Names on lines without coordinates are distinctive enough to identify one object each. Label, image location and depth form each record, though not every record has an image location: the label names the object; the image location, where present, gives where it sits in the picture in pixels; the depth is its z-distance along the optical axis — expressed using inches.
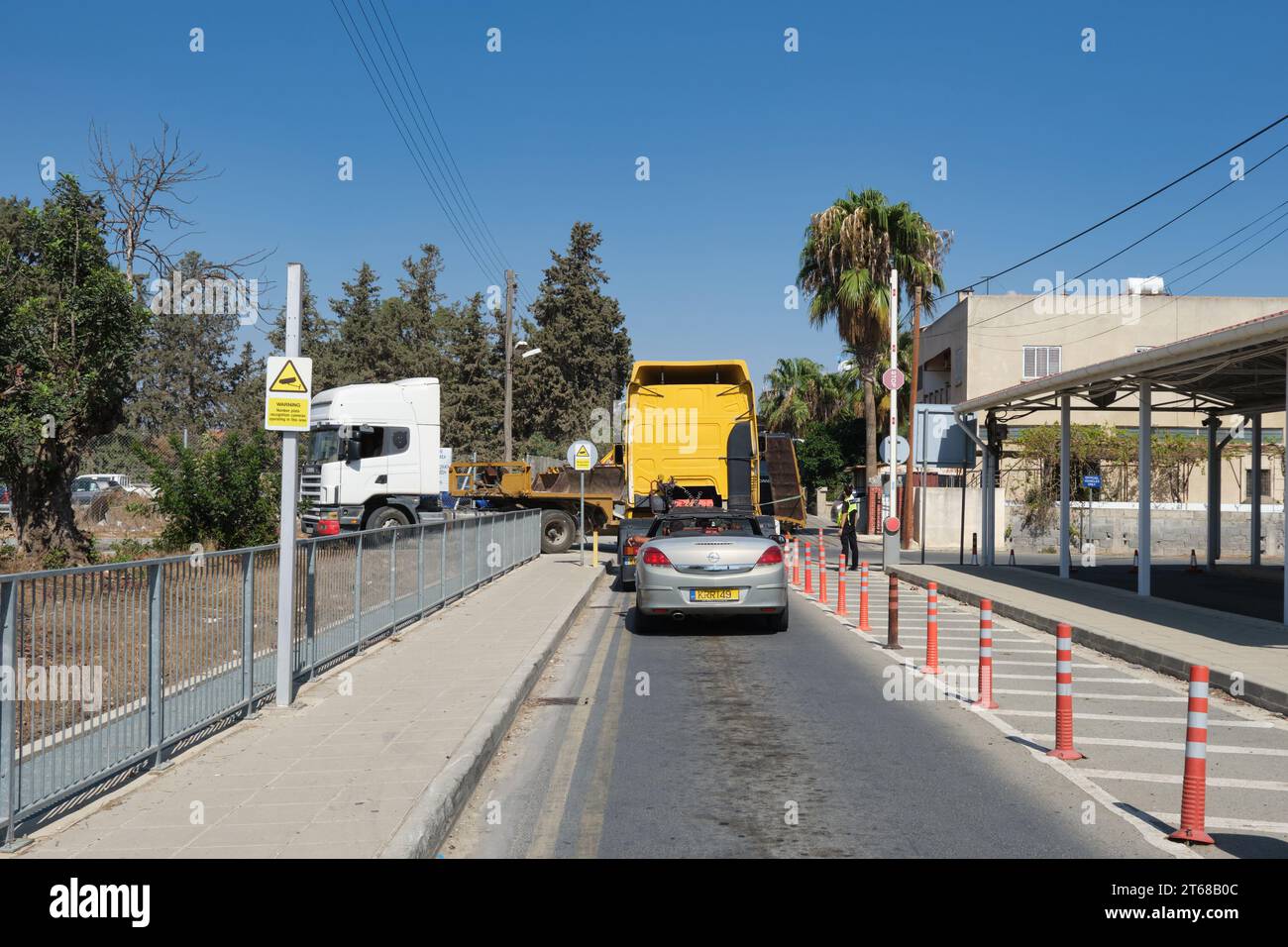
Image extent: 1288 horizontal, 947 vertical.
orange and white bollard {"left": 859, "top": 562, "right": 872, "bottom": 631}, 583.6
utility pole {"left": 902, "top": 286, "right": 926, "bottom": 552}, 1334.9
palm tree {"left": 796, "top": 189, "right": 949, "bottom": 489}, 1536.7
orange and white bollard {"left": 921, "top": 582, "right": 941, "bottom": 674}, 449.1
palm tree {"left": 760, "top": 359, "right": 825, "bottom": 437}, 2346.2
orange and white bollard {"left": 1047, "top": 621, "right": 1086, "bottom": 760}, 295.4
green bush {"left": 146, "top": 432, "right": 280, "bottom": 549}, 711.7
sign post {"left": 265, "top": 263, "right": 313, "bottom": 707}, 344.5
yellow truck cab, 846.5
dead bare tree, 738.8
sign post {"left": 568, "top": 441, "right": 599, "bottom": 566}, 971.9
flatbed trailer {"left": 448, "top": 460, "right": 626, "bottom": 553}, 1163.3
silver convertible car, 538.3
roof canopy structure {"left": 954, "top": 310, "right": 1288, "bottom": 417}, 568.0
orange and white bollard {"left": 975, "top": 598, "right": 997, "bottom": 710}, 374.0
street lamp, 1422.5
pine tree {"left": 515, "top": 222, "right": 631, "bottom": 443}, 2511.1
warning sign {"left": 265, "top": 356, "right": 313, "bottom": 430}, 344.2
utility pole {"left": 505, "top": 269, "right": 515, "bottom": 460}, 1407.5
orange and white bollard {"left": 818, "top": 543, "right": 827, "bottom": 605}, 725.3
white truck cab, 978.1
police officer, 951.6
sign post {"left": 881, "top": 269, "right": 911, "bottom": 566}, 917.8
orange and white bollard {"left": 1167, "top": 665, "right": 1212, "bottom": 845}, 223.5
